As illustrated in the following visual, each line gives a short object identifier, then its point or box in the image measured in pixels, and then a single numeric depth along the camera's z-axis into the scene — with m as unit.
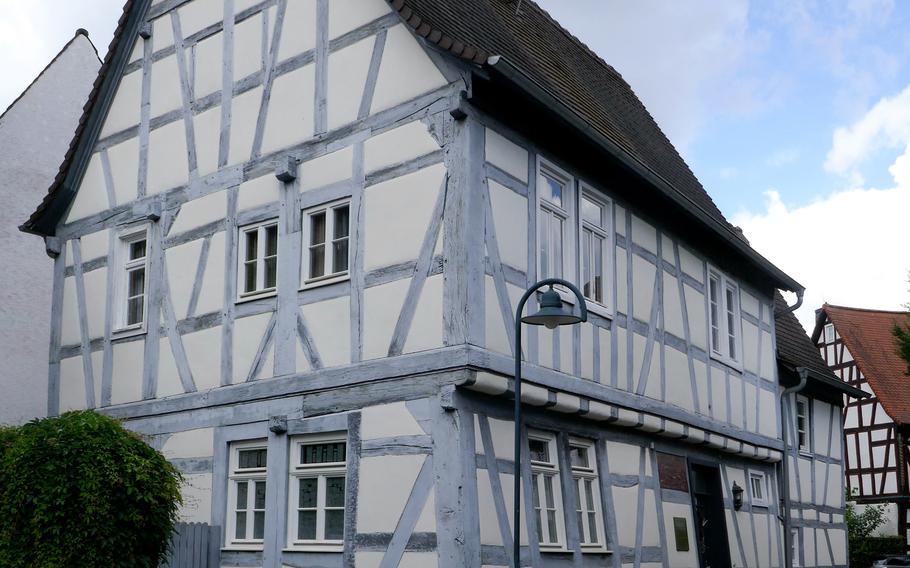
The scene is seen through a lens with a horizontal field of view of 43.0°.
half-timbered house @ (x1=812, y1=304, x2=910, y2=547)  39.78
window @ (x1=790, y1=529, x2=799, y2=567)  21.58
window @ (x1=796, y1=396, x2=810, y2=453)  23.05
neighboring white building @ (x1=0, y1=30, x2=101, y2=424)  21.73
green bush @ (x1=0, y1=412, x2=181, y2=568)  10.84
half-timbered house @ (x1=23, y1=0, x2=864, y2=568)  11.84
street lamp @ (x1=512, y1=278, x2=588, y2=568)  10.55
